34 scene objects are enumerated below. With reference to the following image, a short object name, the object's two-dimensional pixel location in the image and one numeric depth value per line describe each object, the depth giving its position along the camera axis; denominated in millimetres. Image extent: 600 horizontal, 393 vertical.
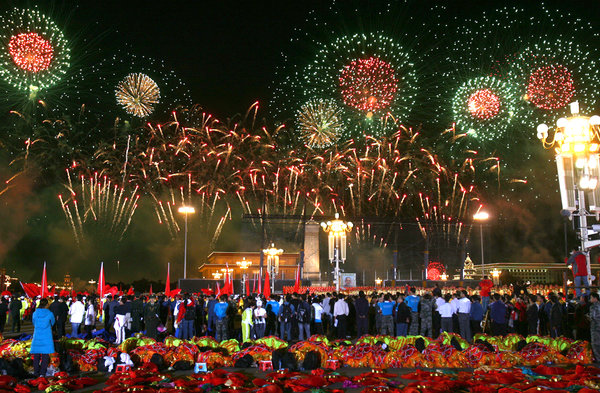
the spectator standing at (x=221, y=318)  15406
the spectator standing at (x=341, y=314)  16594
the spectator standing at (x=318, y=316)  16656
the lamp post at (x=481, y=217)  37375
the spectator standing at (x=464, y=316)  14891
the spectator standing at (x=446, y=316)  14820
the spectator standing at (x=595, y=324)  11242
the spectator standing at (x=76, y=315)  15633
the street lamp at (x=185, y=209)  30188
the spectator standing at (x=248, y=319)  15344
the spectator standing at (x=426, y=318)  15016
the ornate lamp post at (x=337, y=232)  32281
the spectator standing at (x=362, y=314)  16172
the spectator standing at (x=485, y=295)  17969
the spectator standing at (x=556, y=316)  14250
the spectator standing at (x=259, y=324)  15289
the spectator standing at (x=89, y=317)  17156
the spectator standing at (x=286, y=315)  15930
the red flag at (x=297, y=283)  24297
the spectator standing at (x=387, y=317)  15477
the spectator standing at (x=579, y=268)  15398
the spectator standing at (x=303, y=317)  15984
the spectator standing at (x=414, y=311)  15898
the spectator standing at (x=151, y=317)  15125
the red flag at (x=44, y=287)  19750
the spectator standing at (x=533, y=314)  15250
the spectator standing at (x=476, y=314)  15117
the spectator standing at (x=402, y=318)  14953
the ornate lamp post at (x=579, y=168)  15742
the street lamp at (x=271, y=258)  37494
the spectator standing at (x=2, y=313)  18812
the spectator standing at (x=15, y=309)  19656
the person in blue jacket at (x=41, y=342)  9797
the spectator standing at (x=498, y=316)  14773
